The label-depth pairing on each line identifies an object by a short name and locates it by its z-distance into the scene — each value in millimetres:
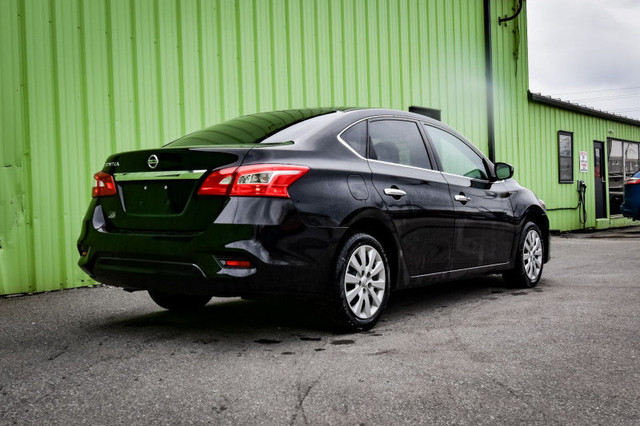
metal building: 6316
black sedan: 3674
